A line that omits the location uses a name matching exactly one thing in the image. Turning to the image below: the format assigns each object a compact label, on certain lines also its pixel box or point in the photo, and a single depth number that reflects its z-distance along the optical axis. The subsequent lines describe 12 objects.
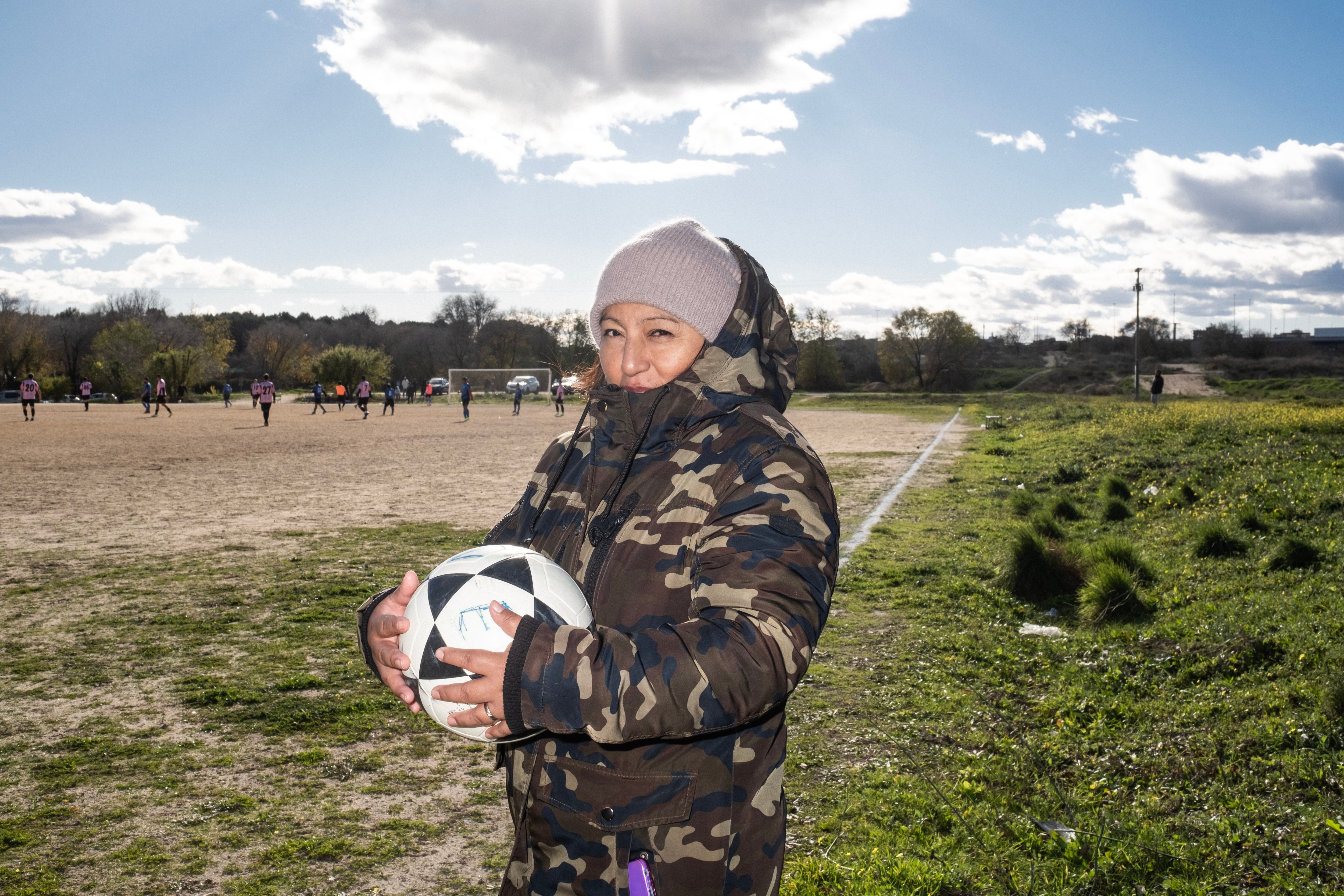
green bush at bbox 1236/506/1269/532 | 9.67
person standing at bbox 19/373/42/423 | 40.22
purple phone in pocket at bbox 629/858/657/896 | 1.77
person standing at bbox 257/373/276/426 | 35.88
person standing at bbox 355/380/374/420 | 46.25
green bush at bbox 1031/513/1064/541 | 10.82
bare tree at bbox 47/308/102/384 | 101.19
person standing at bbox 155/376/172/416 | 44.88
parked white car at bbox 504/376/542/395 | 76.50
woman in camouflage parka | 1.41
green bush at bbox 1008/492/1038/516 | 13.51
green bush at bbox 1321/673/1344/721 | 5.00
